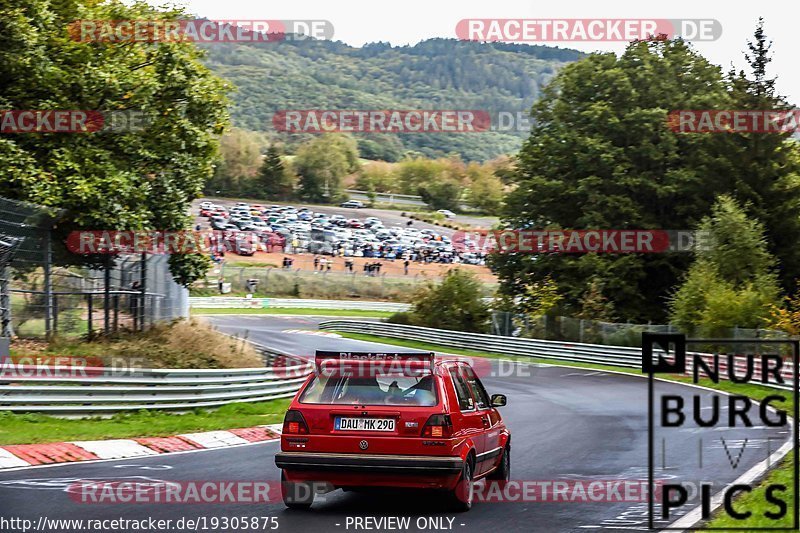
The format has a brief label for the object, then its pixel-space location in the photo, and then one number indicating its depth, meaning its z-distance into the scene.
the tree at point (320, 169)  132.12
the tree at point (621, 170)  51.31
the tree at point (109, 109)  23.64
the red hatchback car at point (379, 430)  10.00
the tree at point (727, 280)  39.75
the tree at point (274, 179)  123.69
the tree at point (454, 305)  51.16
